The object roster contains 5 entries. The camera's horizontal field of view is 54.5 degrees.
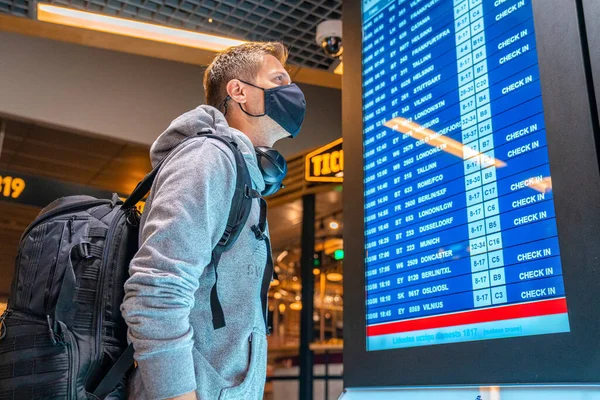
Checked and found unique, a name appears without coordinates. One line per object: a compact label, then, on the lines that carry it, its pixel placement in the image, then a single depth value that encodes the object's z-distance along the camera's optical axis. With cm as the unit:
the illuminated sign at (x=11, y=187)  486
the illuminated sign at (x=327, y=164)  443
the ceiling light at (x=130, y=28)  367
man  114
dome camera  361
